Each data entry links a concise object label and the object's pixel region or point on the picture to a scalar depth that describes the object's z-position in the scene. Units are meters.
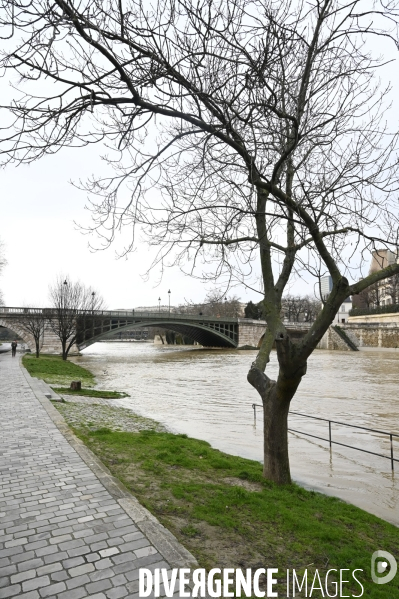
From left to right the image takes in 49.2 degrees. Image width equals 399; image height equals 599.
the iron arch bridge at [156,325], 44.12
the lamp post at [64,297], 40.12
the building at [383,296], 65.28
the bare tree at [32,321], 41.66
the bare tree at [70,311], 37.00
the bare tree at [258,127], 4.09
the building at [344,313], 87.56
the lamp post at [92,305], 44.02
